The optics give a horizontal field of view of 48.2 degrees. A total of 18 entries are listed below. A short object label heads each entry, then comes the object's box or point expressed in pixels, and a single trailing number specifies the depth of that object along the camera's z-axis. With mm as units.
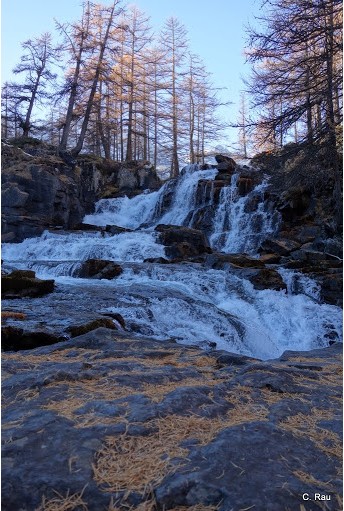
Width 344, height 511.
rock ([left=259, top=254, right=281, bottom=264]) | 14596
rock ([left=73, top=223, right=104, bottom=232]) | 21109
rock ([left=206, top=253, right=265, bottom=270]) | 13125
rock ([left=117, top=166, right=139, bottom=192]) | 27984
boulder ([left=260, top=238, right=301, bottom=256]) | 15785
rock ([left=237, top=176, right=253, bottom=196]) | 21516
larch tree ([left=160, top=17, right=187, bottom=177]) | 33822
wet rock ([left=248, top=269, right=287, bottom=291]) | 11340
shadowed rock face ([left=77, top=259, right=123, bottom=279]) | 12156
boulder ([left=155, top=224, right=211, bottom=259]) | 15805
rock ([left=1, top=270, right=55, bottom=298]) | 9539
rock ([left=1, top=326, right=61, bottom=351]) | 5521
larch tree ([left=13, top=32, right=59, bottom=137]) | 28625
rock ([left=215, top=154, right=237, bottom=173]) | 24141
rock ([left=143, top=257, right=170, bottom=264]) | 14127
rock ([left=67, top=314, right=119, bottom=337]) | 6246
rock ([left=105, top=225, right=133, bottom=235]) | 19572
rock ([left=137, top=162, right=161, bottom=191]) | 28531
